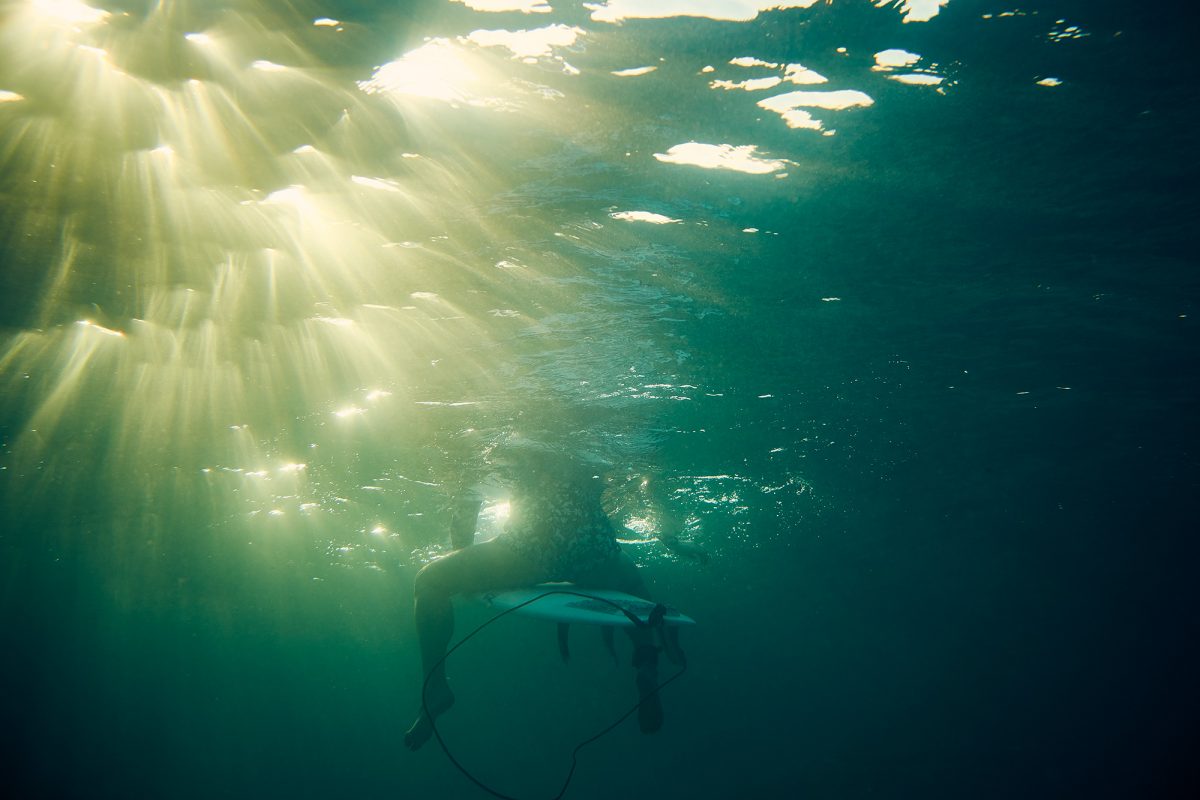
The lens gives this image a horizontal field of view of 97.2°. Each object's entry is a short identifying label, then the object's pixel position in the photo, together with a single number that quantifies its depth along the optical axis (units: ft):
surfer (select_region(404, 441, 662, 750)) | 19.80
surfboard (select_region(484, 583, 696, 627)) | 19.27
